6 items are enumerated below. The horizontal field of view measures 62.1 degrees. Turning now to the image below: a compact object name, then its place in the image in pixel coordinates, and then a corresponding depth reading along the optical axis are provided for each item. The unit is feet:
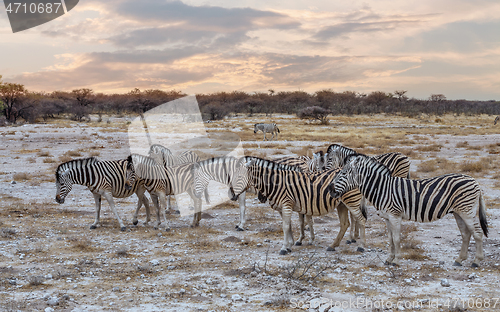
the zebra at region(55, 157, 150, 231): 30.83
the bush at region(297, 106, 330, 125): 152.05
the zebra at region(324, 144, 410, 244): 35.06
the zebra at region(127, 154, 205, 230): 31.60
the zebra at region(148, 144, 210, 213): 37.88
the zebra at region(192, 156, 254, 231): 32.01
